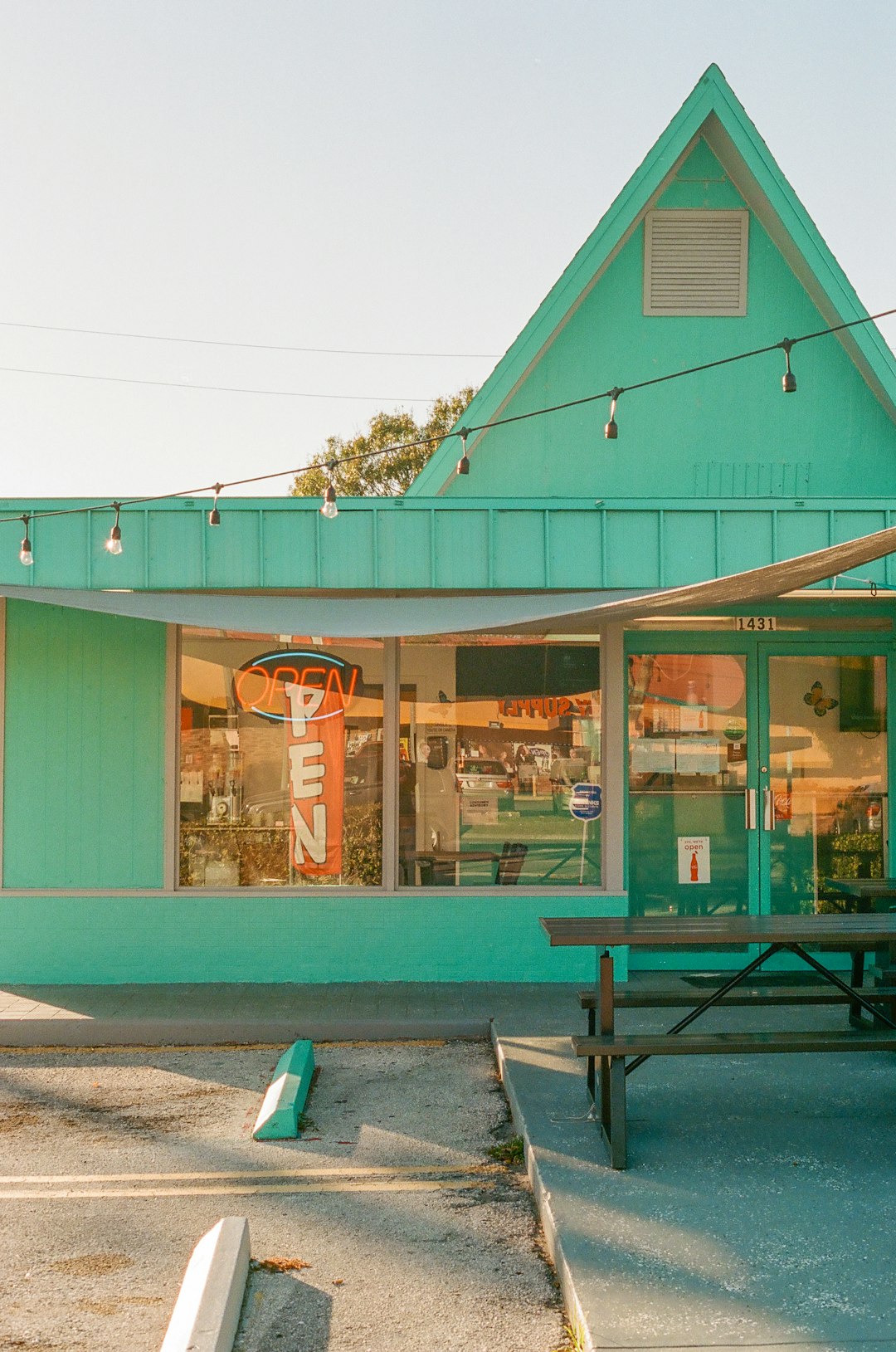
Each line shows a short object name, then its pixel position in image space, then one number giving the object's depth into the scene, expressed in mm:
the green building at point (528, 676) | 8047
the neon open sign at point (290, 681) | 8664
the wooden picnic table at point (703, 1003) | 5133
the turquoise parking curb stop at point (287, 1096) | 5758
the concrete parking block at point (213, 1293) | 3633
